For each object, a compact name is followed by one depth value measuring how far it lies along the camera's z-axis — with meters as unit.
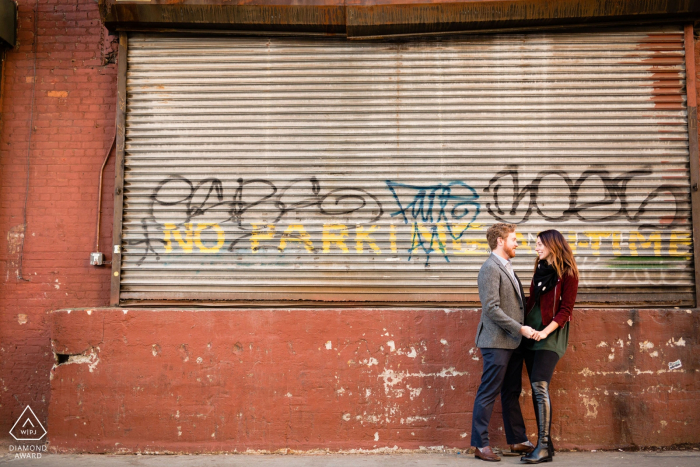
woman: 4.36
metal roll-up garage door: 5.32
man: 4.38
